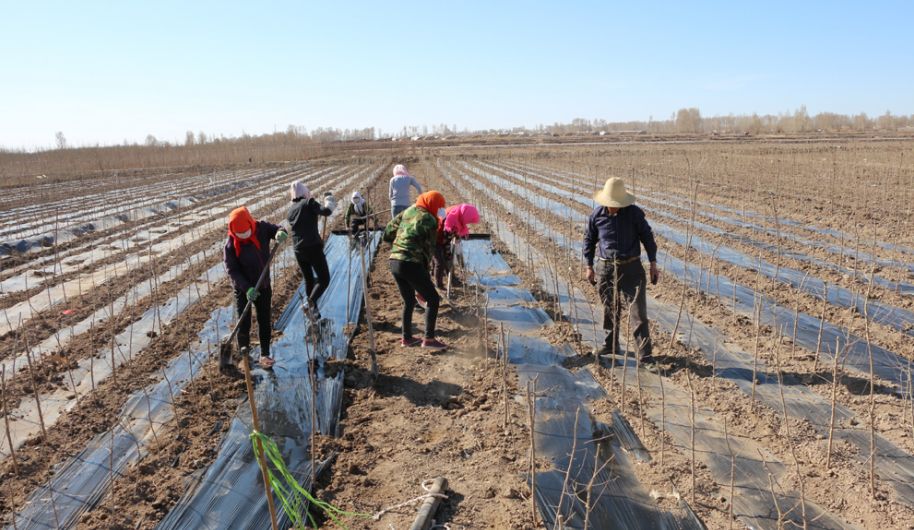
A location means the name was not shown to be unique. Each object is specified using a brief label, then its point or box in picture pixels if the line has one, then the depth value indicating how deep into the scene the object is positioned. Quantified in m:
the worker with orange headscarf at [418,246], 4.72
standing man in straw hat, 4.37
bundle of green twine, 2.63
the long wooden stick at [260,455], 2.25
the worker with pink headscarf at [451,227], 5.35
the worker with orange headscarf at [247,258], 4.44
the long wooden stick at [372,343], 4.19
